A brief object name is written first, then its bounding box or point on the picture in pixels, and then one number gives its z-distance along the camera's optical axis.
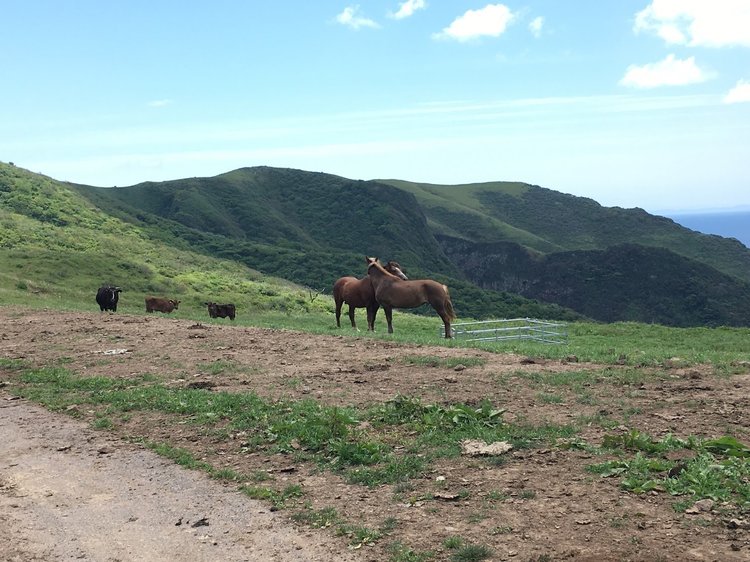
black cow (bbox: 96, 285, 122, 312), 31.12
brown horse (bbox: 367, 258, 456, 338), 24.00
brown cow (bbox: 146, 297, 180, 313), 34.56
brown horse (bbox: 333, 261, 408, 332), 26.03
